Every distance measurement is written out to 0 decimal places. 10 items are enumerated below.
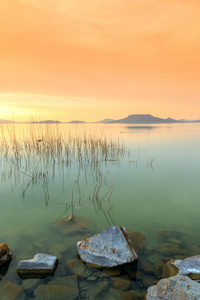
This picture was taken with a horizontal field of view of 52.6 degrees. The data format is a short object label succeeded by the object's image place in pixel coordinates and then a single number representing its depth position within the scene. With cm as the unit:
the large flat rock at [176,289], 184
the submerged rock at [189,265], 248
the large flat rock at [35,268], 258
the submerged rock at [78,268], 261
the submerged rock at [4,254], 274
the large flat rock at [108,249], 269
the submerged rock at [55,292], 229
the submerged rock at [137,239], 314
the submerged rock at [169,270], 252
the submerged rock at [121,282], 241
